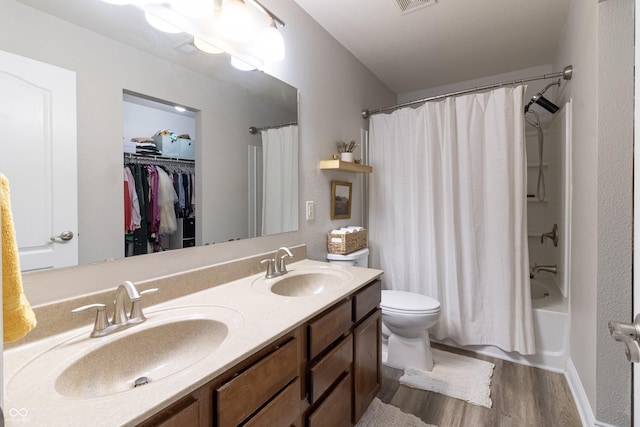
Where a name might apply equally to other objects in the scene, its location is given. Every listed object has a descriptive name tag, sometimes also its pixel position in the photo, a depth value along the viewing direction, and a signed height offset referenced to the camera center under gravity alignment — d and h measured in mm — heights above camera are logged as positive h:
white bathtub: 1934 -881
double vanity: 589 -382
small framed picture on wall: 2129 +72
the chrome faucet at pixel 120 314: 847 -322
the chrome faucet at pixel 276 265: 1468 -288
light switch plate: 1899 -5
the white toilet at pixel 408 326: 1826 -765
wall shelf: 1947 +302
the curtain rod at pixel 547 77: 1831 +863
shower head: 2092 +783
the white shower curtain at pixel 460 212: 1986 -26
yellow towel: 479 -126
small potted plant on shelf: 2055 +448
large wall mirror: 892 +437
